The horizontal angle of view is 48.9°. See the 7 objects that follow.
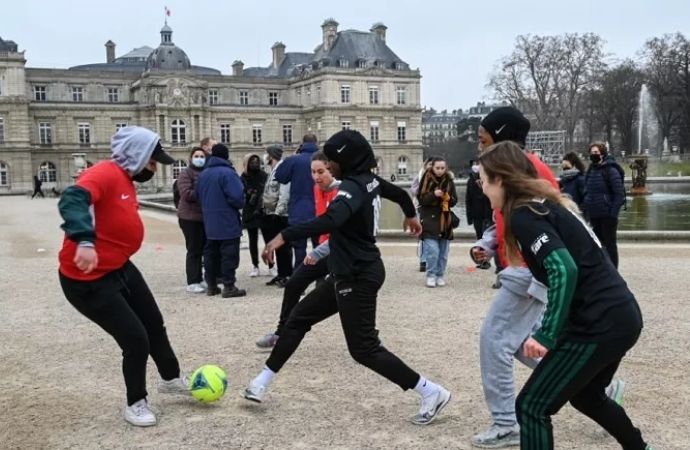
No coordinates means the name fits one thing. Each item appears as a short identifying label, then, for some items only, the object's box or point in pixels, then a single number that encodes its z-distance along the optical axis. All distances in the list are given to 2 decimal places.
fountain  66.22
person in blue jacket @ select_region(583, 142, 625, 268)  9.12
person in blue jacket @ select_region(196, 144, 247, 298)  8.95
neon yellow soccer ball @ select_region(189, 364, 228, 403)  4.93
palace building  69.88
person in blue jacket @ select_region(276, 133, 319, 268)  9.01
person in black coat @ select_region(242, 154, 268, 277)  10.16
